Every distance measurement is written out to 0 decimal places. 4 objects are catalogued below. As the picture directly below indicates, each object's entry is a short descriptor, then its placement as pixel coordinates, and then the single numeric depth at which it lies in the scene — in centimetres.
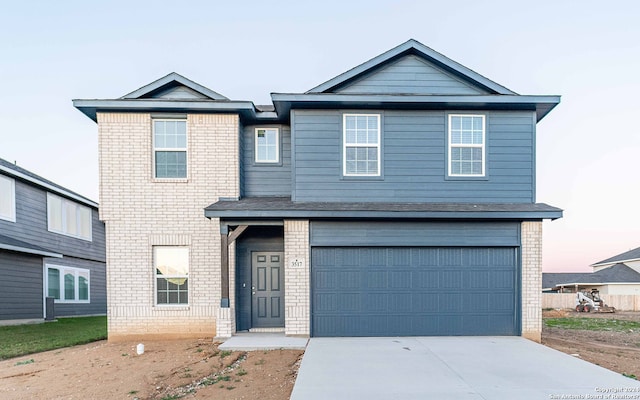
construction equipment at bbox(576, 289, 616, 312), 2271
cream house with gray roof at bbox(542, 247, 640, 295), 3145
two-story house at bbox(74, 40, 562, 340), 912
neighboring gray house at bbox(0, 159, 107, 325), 1435
